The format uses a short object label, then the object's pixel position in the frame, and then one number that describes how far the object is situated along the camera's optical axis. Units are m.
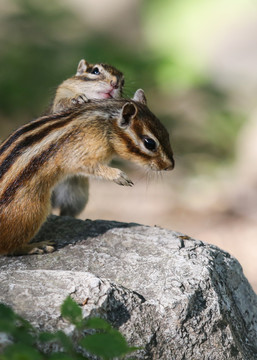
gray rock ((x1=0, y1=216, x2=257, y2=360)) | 6.21
